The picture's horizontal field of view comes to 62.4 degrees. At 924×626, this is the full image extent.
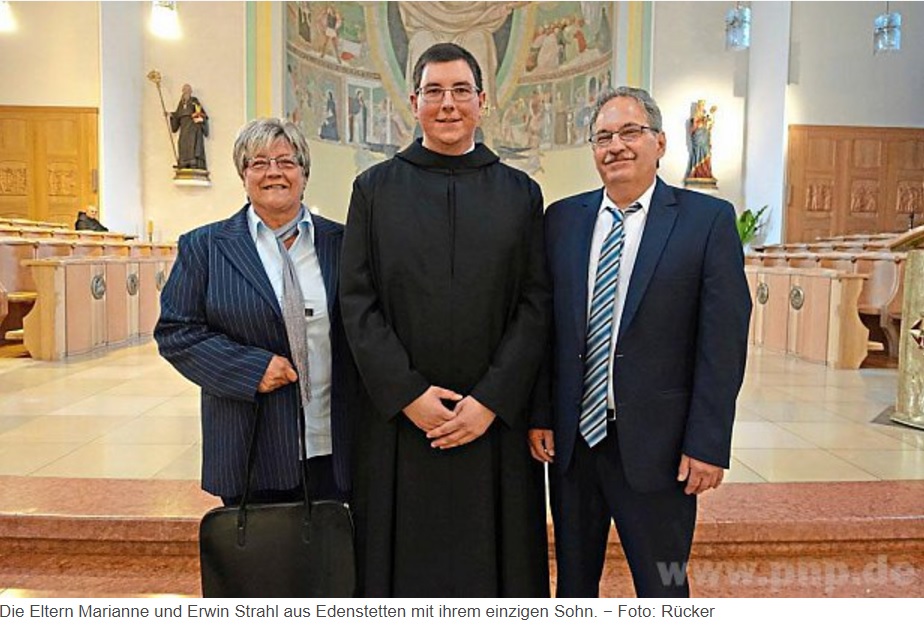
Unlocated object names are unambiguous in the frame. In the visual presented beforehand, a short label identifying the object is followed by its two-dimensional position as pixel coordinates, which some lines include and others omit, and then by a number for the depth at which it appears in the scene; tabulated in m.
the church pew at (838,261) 7.21
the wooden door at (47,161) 12.62
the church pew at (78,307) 6.20
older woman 1.75
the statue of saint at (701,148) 13.28
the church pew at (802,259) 8.19
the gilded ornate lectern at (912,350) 4.09
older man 1.69
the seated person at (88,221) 11.20
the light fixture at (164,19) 10.85
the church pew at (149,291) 7.76
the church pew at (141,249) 9.01
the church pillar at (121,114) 12.44
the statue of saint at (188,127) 12.80
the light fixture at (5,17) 9.82
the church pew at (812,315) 6.29
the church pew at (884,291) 6.64
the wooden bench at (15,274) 6.77
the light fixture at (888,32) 12.02
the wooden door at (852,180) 13.50
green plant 12.64
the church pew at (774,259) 9.30
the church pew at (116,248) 8.45
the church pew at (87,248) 7.92
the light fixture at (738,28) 12.25
